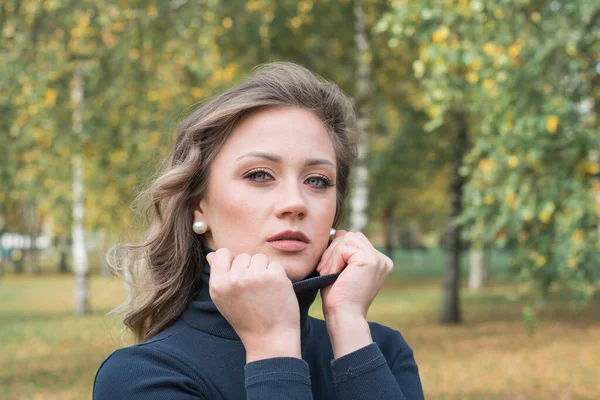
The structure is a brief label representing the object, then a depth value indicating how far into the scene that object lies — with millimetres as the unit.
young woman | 1604
